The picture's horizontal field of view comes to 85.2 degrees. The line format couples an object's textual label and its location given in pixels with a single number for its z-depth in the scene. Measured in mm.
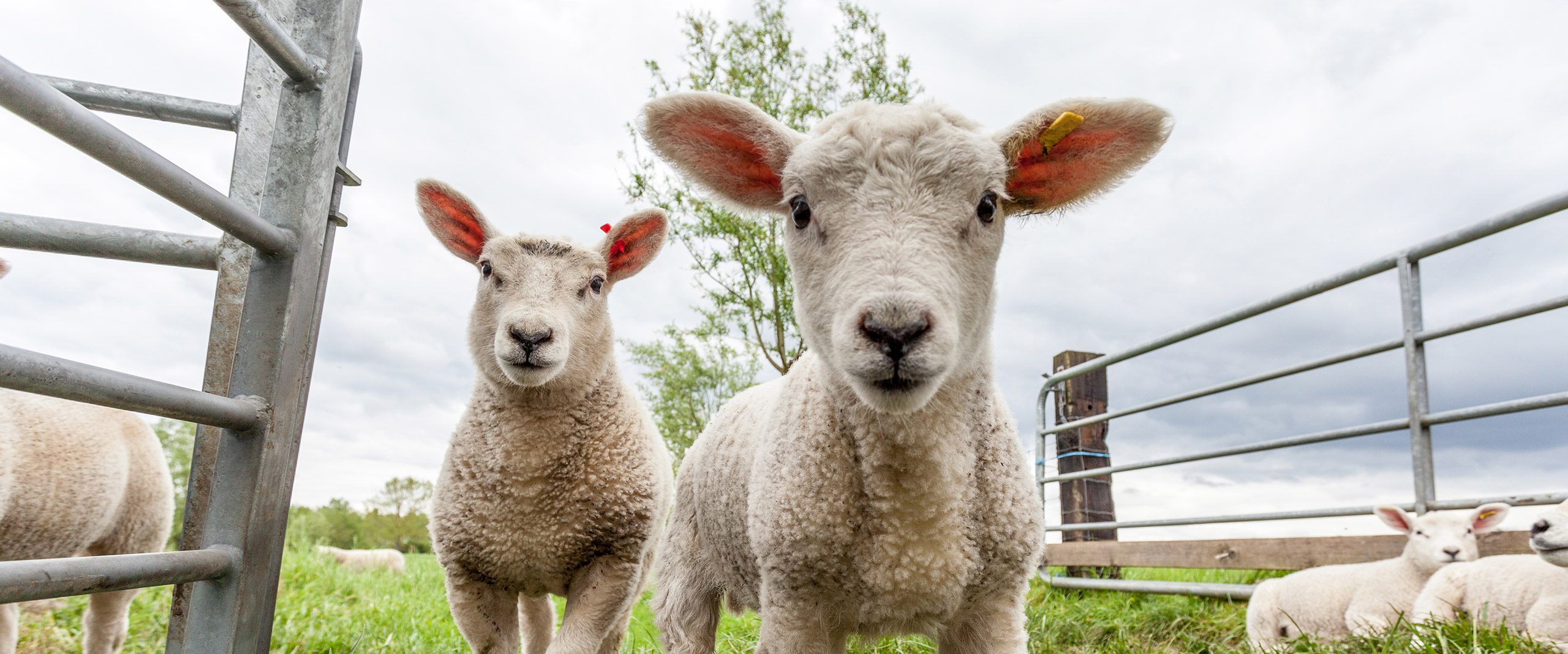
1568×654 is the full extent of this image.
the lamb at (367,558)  8859
